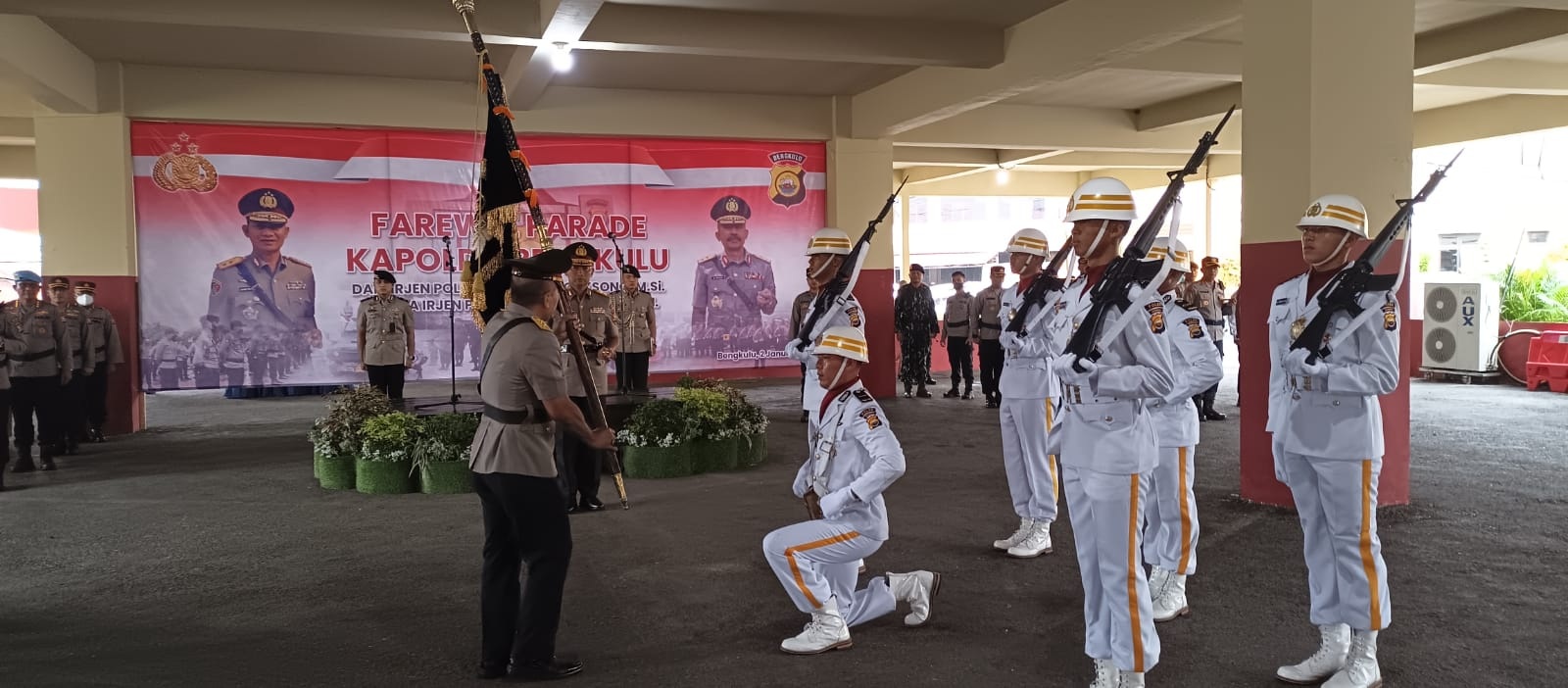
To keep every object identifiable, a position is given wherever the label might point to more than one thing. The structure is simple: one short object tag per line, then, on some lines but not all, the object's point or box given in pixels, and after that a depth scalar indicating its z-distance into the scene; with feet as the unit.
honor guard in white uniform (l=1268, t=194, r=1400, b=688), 12.28
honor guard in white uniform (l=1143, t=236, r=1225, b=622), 15.66
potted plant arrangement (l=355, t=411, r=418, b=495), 25.96
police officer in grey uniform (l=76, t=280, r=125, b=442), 34.76
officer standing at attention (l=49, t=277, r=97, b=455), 32.35
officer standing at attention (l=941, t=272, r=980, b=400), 46.03
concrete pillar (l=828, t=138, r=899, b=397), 46.39
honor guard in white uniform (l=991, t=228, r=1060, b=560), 19.02
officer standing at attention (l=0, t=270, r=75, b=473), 29.89
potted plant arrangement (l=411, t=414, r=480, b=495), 25.86
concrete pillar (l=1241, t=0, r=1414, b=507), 21.53
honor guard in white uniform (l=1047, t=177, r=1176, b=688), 11.44
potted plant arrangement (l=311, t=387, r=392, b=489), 26.66
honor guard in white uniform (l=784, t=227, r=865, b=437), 19.36
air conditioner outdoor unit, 48.56
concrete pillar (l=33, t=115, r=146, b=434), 36.76
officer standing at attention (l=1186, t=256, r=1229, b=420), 36.22
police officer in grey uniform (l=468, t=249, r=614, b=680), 12.96
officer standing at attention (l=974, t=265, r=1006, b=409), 42.88
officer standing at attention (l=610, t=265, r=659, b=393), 34.71
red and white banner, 39.60
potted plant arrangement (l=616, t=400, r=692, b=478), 27.96
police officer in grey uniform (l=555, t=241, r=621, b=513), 23.20
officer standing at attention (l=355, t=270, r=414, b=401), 34.24
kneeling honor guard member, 13.26
